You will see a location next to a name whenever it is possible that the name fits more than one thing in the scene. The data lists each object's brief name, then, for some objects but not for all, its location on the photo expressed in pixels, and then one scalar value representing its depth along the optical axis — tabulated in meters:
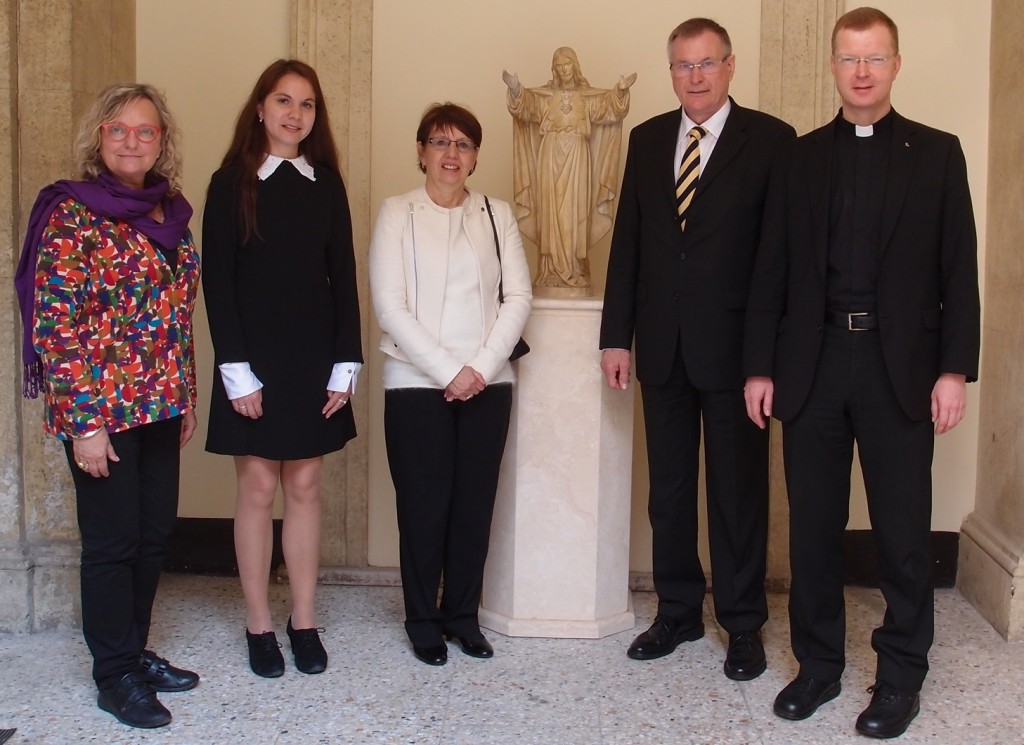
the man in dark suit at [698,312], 3.60
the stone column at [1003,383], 4.22
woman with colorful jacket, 3.12
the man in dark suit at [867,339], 3.17
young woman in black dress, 3.45
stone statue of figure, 4.00
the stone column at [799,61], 4.50
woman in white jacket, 3.66
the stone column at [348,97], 4.57
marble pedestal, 4.00
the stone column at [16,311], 3.96
